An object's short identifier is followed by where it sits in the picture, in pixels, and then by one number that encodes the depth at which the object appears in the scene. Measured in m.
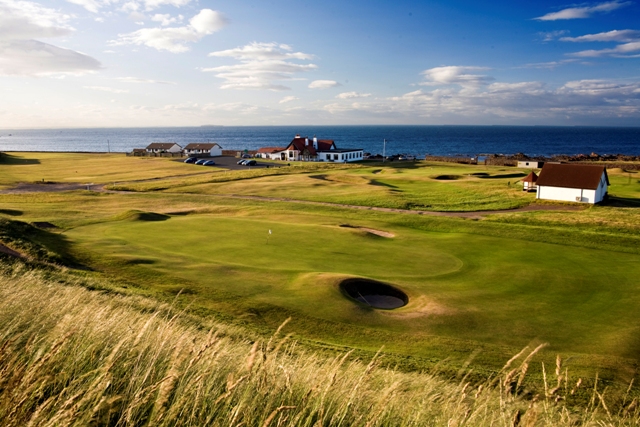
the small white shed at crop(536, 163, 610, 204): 50.97
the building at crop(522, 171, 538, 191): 58.47
